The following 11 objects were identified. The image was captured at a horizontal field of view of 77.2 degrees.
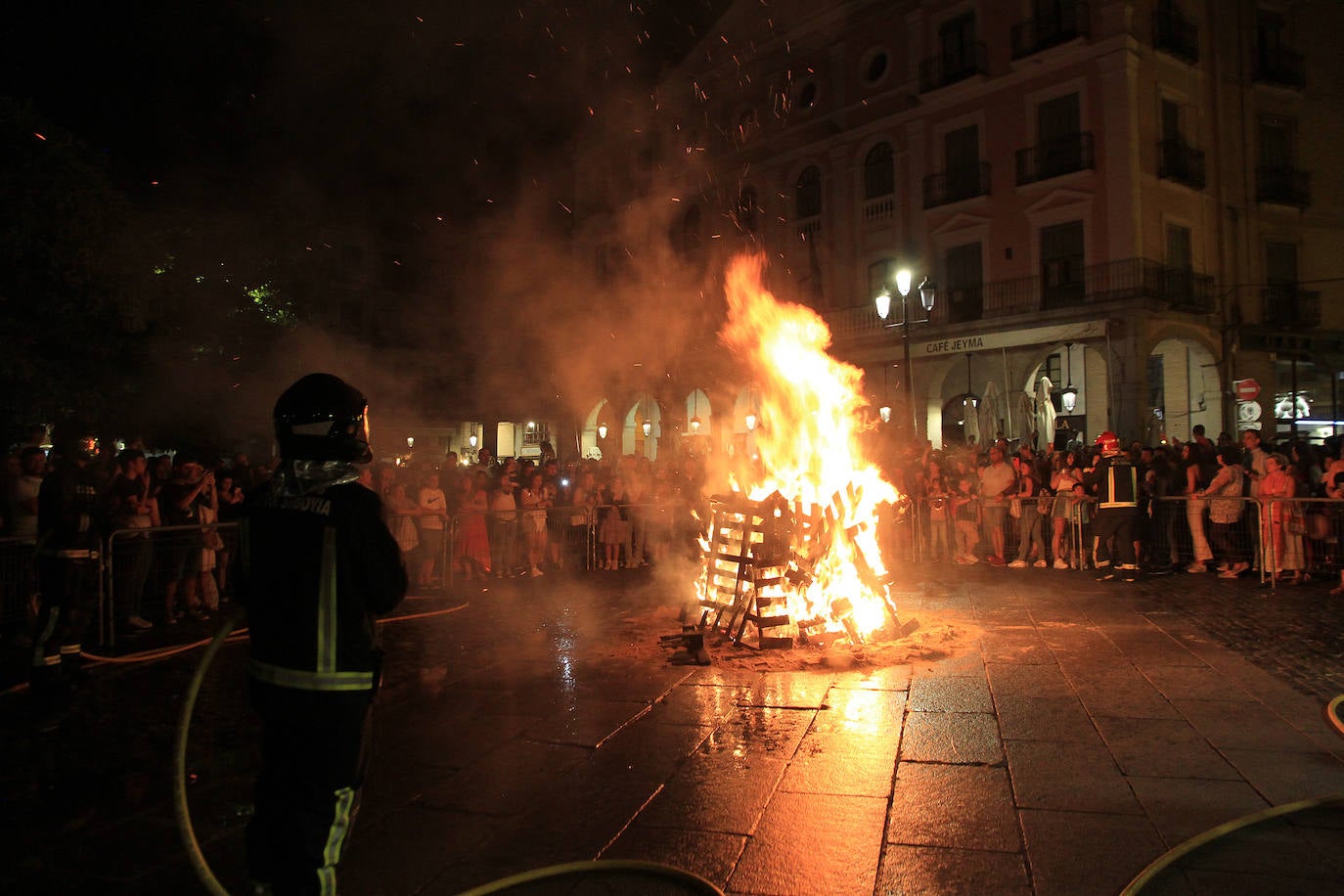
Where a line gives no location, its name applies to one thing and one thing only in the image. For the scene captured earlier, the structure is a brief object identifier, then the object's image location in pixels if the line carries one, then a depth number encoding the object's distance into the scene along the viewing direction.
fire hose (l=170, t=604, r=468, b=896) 2.86
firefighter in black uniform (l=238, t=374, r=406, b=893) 2.47
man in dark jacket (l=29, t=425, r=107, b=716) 6.23
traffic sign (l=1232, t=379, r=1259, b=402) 20.50
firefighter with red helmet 10.66
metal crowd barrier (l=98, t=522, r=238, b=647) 8.10
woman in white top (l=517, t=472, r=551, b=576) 12.43
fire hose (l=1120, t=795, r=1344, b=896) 3.03
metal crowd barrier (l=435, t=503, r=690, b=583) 11.83
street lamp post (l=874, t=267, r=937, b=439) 14.05
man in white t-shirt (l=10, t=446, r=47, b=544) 8.34
